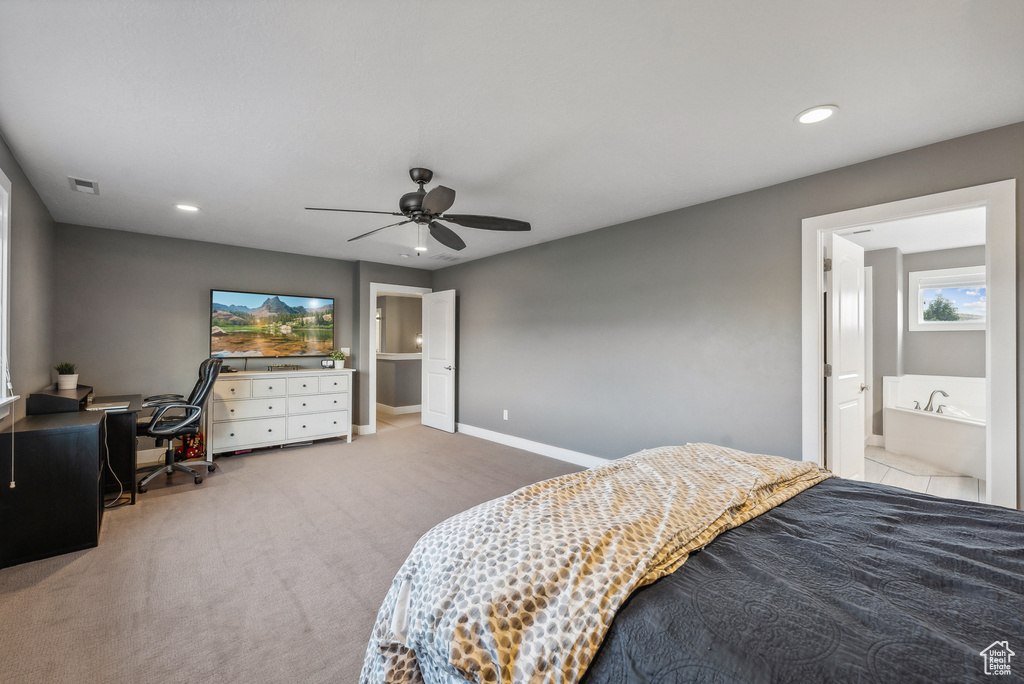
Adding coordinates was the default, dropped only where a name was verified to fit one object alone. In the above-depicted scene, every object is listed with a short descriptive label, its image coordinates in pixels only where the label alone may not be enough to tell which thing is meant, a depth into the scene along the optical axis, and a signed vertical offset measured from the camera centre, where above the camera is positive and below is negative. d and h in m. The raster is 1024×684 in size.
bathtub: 3.90 -0.77
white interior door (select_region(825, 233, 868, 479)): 2.90 -0.08
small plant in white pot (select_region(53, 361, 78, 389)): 3.61 -0.30
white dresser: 4.56 -0.76
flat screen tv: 4.88 +0.25
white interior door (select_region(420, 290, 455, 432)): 6.00 -0.22
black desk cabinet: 2.36 -0.88
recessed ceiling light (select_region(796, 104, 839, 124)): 2.07 +1.21
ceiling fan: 2.52 +0.88
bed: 0.78 -0.57
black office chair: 3.68 -0.72
